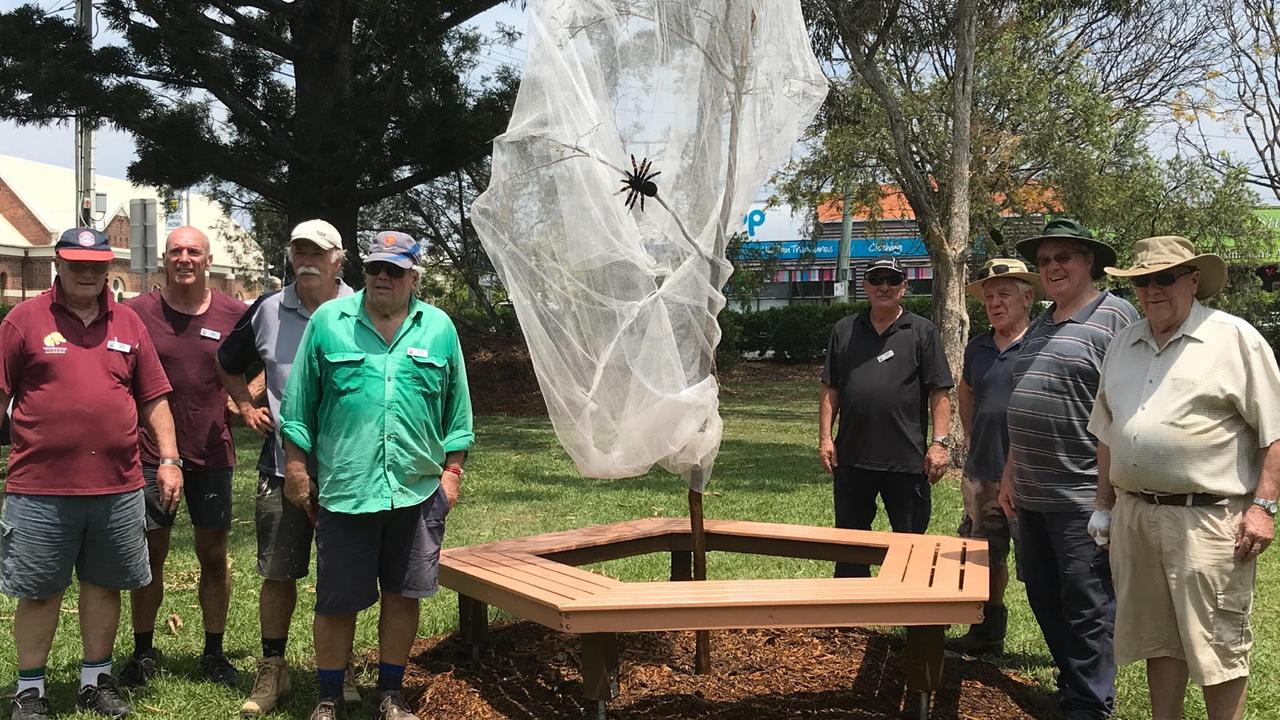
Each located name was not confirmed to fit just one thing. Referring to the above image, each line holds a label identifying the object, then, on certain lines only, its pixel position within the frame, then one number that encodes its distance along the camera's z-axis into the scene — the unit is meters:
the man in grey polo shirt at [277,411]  4.42
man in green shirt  3.98
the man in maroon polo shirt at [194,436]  4.69
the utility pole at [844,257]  30.44
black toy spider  3.96
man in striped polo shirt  4.23
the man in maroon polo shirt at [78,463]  4.09
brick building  49.81
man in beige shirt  3.57
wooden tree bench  3.79
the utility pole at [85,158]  15.49
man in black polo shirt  5.38
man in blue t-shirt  5.18
